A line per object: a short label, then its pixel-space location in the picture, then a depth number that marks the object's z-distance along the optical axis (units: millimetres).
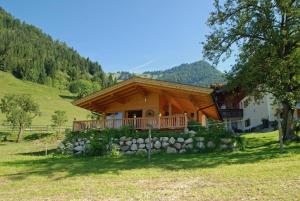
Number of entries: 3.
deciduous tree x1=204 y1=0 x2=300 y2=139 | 14135
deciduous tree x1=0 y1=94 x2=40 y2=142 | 29902
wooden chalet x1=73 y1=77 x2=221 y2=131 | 14598
